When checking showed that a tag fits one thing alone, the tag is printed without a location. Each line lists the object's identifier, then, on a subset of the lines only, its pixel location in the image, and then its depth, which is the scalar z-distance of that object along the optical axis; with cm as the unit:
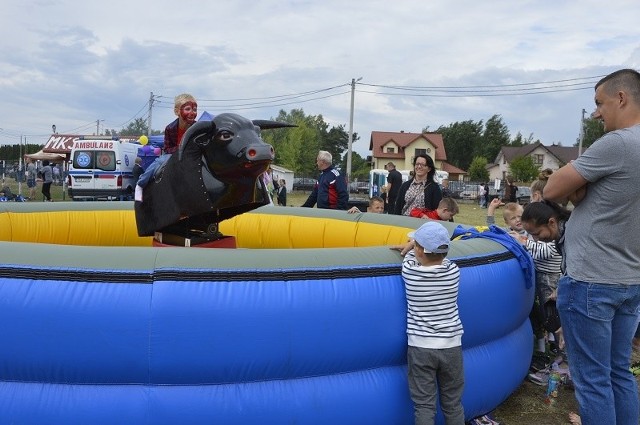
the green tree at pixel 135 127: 7460
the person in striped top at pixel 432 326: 267
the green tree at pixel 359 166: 4707
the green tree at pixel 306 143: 5041
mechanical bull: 334
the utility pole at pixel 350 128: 2372
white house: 5972
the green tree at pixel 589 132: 6194
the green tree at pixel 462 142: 6750
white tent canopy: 3051
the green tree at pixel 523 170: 4675
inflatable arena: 242
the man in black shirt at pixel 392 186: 873
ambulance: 1658
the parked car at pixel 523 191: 2594
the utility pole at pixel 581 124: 3327
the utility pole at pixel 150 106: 3427
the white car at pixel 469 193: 3191
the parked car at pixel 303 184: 3722
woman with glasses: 553
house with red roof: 5225
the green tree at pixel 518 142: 7161
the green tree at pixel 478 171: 5284
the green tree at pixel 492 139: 6700
